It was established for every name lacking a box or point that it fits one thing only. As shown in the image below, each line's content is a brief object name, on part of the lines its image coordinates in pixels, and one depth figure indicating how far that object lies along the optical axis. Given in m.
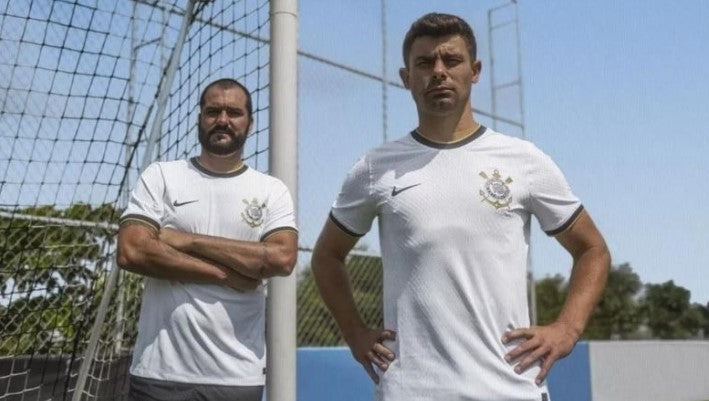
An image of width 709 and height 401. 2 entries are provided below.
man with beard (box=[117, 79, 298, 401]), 2.85
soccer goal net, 3.67
